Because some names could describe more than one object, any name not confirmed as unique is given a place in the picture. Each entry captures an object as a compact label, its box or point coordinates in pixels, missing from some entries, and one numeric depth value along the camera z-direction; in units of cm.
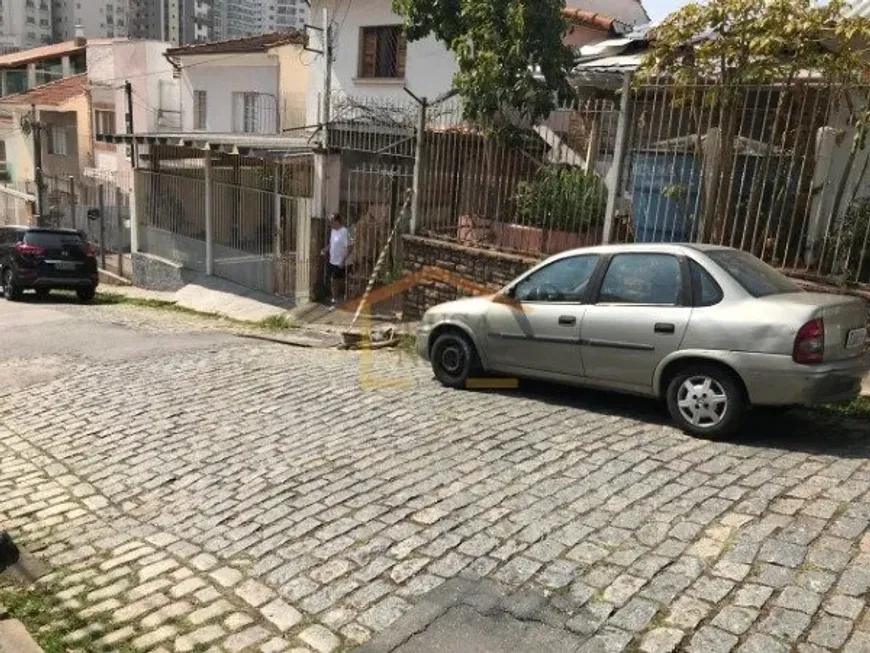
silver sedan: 534
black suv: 1664
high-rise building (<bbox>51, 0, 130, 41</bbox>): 9881
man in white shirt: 1330
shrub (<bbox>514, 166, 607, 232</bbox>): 988
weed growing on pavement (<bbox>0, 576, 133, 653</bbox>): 376
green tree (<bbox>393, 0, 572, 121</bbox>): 1044
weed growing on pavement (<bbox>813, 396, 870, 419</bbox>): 648
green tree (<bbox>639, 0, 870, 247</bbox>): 767
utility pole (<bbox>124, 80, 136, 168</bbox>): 2262
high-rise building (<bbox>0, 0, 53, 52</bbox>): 8725
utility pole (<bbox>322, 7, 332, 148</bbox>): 1712
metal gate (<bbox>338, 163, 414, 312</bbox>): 1257
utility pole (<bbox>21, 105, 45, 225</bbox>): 2502
